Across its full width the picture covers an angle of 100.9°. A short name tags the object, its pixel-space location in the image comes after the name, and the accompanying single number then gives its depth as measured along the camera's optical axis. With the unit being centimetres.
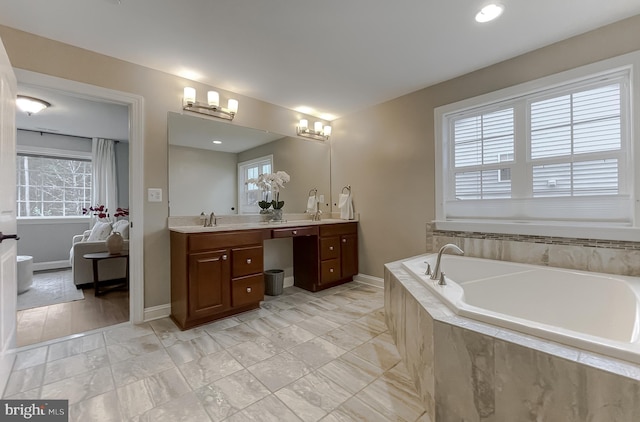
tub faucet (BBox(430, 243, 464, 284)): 173
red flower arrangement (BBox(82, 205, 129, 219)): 376
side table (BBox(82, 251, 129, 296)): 316
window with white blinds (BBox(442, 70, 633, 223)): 195
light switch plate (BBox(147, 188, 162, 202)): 244
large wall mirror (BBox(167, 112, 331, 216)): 263
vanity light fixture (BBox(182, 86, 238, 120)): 260
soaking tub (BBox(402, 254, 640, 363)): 103
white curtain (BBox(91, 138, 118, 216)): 486
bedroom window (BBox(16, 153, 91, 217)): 457
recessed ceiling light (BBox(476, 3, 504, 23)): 171
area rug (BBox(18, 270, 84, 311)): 289
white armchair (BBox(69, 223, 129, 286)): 338
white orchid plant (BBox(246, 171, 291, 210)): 324
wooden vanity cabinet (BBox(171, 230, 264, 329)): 223
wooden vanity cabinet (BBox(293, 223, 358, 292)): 324
